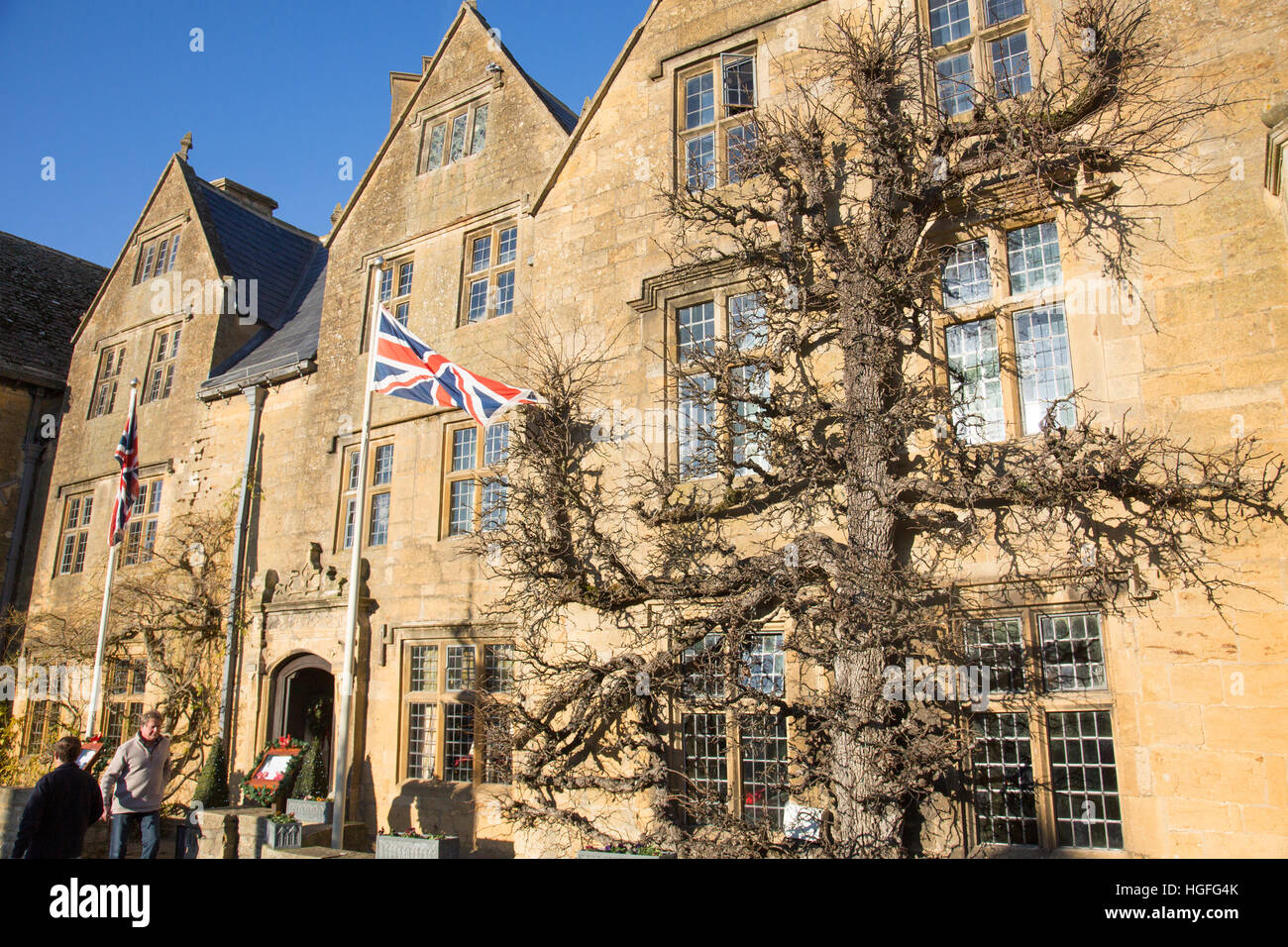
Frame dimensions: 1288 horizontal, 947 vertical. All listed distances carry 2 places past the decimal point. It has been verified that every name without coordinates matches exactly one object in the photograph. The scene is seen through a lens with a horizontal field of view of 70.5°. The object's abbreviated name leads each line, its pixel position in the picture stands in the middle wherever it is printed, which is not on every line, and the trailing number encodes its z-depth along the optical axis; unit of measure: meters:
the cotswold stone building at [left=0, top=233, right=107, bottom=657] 19.95
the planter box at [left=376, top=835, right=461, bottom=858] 10.17
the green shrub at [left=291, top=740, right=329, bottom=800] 12.91
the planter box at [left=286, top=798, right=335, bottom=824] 12.33
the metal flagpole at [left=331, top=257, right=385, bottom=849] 11.08
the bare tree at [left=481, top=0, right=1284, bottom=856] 7.55
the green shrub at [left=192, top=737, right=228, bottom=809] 14.06
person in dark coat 7.46
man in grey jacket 8.81
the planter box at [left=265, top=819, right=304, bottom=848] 9.71
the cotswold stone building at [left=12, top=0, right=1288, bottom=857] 7.22
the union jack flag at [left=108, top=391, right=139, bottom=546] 14.95
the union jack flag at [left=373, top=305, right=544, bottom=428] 10.86
